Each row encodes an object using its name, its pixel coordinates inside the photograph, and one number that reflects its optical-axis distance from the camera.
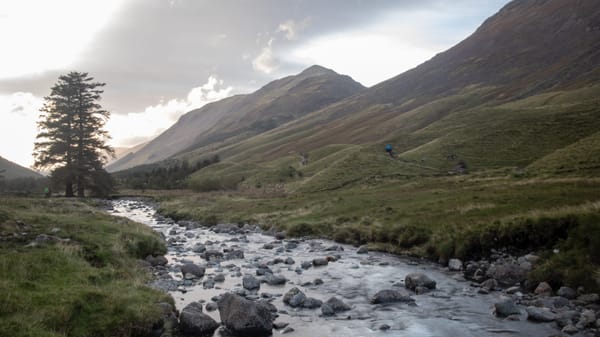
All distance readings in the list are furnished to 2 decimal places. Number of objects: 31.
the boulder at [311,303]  17.36
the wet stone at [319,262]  25.61
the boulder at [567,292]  16.42
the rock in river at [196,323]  14.05
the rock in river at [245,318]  14.26
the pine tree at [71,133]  65.06
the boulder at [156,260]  24.92
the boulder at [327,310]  16.57
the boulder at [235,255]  28.24
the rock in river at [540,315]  14.77
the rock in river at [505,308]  15.62
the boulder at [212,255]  27.99
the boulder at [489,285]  18.91
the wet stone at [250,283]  20.30
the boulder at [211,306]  16.62
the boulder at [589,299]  15.59
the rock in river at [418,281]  19.62
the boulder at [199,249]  30.46
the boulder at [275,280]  21.19
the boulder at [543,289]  17.25
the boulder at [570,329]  13.68
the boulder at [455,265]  22.59
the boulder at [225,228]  42.08
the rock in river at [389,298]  18.00
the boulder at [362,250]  29.19
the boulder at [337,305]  17.03
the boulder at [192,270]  22.48
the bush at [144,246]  25.63
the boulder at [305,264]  25.04
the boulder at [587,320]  13.94
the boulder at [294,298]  17.55
